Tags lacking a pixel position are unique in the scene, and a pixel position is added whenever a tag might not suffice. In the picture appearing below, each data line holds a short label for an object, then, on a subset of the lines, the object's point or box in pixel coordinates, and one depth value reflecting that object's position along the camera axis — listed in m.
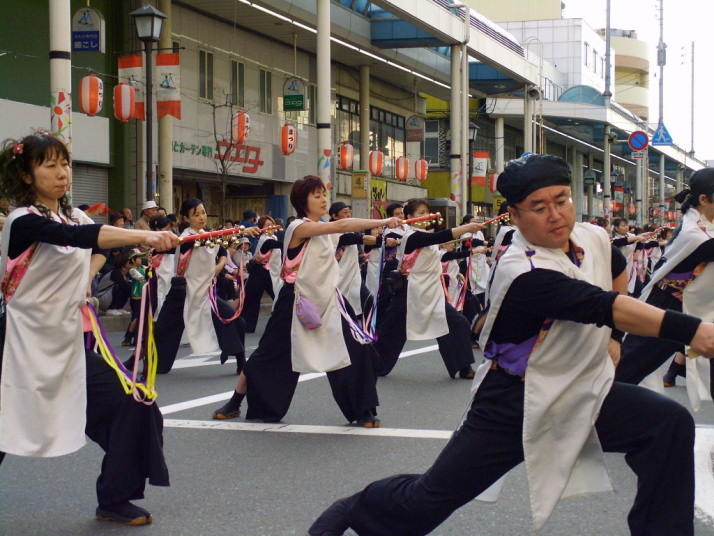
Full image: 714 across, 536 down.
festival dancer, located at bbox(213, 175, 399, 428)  7.02
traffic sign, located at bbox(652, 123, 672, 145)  46.81
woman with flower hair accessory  4.41
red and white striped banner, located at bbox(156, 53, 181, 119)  18.25
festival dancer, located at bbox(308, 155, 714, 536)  3.26
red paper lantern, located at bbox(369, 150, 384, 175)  31.44
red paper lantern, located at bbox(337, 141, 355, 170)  29.84
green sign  24.80
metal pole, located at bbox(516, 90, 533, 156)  37.78
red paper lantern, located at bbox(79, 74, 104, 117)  17.73
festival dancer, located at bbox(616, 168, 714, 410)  6.22
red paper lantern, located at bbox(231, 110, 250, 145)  23.06
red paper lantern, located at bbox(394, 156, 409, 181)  33.88
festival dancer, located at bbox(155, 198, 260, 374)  9.88
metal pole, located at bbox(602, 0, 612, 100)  47.19
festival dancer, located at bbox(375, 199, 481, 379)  9.59
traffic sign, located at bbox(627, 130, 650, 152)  42.56
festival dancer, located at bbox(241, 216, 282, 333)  15.01
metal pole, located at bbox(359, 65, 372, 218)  32.94
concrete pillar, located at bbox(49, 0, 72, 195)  14.23
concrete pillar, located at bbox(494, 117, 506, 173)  44.88
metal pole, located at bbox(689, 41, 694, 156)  83.25
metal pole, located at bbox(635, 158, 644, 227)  55.84
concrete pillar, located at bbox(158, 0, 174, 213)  21.62
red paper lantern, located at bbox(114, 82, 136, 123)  18.41
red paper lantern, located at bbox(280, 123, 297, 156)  24.70
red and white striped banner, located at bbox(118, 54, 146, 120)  18.72
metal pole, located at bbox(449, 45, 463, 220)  28.92
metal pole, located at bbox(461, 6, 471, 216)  29.49
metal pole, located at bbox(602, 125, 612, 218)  49.80
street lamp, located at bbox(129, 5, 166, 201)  15.18
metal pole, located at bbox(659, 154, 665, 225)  58.81
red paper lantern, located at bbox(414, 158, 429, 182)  35.69
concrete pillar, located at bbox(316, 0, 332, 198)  21.28
